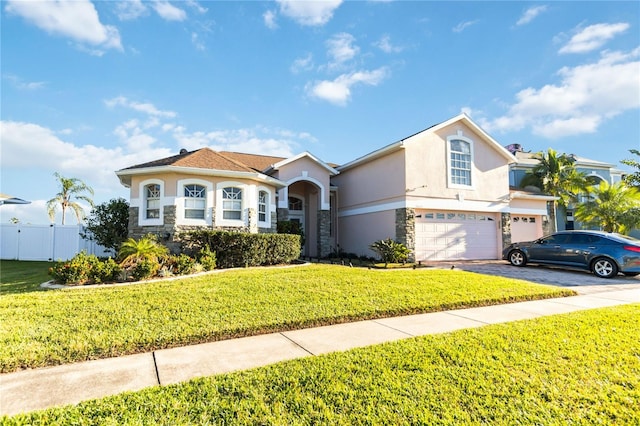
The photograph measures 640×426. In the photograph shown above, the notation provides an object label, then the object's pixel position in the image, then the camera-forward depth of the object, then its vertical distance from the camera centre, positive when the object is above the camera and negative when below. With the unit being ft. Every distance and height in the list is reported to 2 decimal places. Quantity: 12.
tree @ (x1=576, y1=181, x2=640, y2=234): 60.70 +4.97
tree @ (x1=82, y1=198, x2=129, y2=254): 46.52 +1.92
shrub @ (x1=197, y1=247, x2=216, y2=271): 36.32 -2.60
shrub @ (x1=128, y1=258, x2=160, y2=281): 30.14 -3.12
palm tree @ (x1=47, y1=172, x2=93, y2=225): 73.36 +8.92
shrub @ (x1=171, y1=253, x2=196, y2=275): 33.22 -3.00
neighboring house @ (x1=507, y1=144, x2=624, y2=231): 84.28 +16.69
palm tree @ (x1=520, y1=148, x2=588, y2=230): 76.74 +13.49
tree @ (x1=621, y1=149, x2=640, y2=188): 52.54 +10.15
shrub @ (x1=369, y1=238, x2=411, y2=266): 46.70 -2.30
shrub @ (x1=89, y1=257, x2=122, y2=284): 28.89 -3.18
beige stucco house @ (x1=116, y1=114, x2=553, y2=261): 44.73 +6.16
